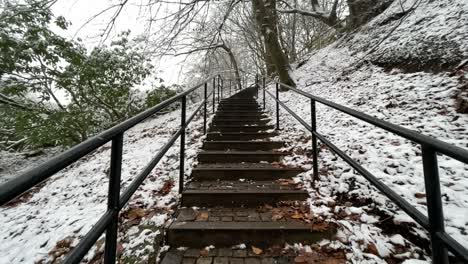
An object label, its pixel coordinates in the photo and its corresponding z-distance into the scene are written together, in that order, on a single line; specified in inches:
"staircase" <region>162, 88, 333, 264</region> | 77.0
